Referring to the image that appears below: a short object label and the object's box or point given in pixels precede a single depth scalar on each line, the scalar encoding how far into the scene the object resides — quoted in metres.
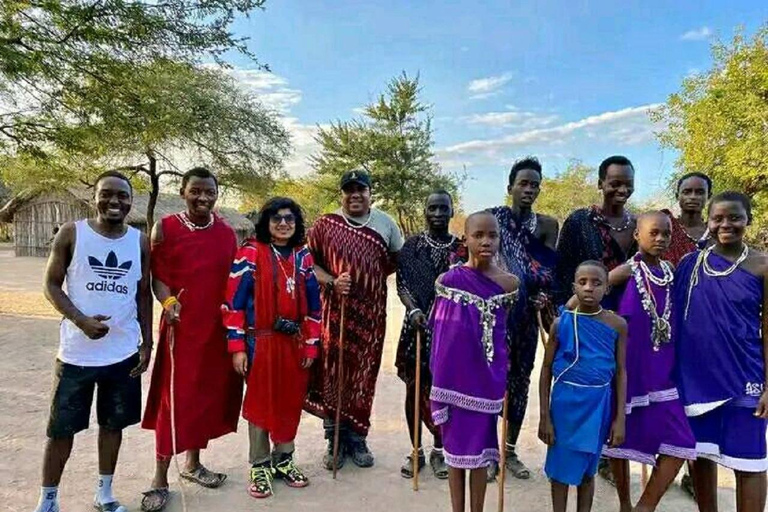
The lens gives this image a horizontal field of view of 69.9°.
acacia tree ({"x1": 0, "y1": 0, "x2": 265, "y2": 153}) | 7.31
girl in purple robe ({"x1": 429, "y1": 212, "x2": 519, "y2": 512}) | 2.83
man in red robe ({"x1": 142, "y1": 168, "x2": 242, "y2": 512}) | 3.38
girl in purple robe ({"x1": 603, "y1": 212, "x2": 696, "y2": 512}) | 2.82
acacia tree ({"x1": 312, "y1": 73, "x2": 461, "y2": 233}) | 27.61
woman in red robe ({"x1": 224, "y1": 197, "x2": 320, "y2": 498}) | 3.39
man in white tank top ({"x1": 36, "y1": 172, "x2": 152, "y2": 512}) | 2.92
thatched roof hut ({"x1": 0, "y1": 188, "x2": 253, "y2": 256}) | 27.23
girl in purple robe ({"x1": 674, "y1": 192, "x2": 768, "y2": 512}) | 2.65
